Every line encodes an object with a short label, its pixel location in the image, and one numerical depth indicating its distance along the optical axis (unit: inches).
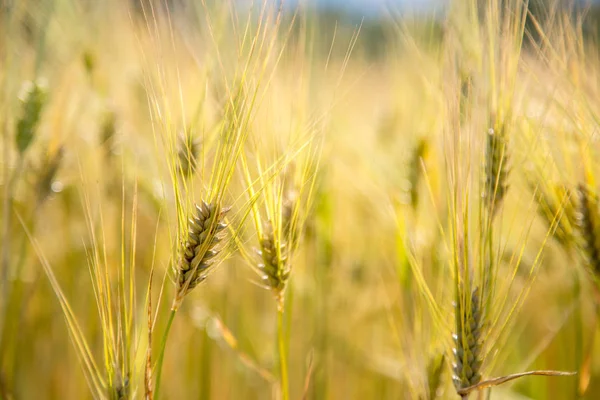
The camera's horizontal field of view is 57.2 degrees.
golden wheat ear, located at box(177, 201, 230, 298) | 20.4
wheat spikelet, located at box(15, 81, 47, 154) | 30.9
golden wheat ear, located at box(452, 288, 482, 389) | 22.3
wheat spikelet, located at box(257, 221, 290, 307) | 24.1
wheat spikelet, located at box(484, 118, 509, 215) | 25.1
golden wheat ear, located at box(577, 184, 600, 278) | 28.9
